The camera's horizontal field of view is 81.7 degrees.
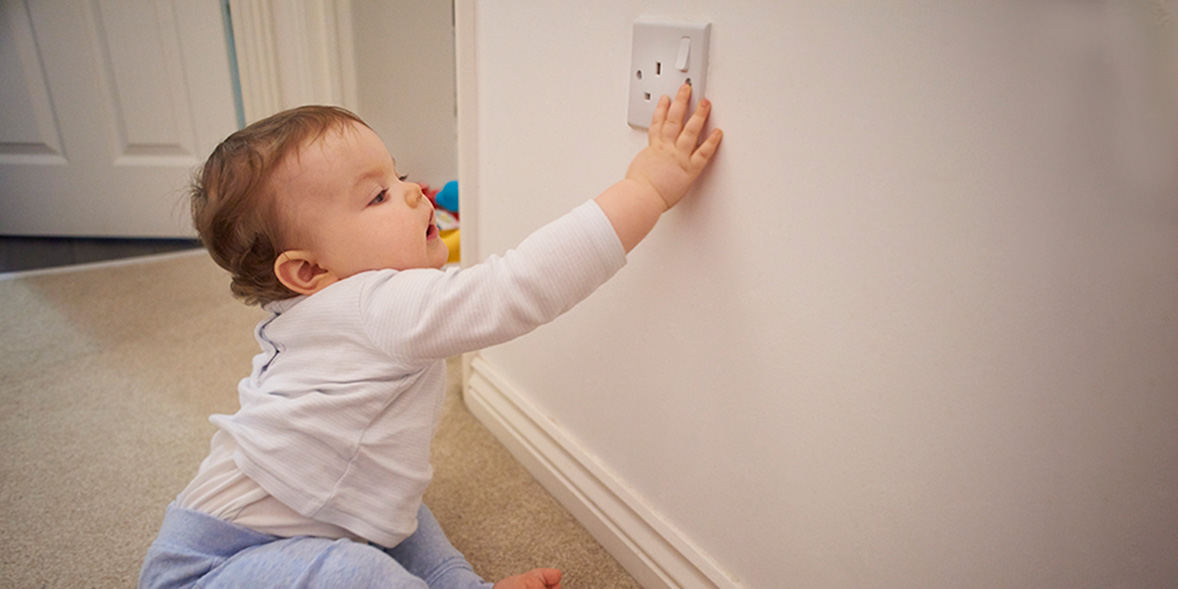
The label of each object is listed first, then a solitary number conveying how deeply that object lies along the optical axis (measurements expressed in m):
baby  0.60
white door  1.61
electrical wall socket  0.59
